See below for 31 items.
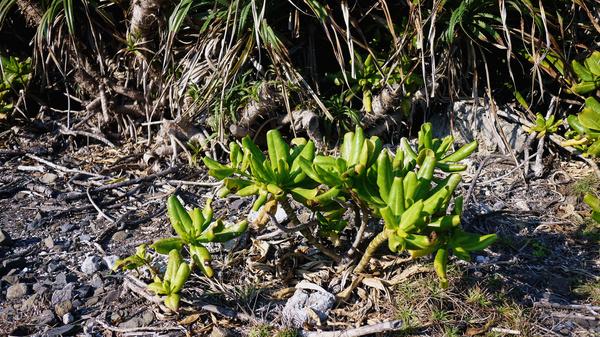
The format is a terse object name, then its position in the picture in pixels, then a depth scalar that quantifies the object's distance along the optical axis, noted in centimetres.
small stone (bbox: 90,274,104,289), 237
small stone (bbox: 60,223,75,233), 275
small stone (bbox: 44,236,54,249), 264
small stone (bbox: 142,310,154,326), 219
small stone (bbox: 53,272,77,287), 238
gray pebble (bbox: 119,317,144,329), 217
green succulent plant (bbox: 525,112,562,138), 315
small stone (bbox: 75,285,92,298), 232
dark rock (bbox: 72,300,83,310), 227
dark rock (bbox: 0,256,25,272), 247
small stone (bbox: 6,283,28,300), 232
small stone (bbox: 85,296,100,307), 228
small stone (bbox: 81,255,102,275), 245
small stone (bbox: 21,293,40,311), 226
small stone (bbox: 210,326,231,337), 209
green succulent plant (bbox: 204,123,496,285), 181
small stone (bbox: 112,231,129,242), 268
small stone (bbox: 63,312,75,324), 220
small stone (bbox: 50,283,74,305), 229
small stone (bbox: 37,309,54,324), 218
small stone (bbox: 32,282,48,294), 233
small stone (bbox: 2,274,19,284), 239
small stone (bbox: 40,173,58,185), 323
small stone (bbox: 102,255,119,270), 247
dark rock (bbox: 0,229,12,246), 261
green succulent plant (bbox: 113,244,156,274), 211
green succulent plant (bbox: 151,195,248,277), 200
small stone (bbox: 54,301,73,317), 223
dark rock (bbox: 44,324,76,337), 213
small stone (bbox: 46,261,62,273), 248
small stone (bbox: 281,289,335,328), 214
